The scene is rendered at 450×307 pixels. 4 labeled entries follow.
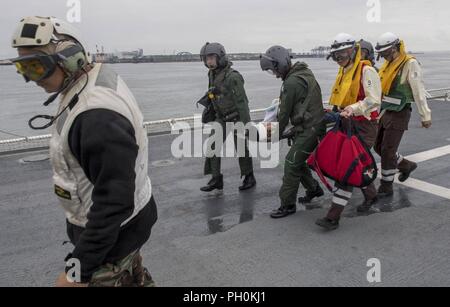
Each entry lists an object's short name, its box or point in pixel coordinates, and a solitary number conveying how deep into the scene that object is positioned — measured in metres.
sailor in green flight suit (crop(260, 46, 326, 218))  4.52
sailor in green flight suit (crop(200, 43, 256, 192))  5.40
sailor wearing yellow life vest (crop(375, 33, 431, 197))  5.14
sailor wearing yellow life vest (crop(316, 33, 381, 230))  4.40
